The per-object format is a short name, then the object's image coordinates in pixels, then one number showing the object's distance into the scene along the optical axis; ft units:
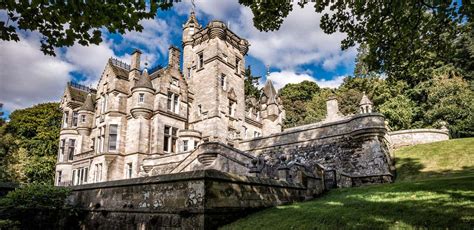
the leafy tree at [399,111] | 104.83
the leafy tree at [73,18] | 16.71
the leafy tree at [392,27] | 22.74
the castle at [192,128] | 57.82
